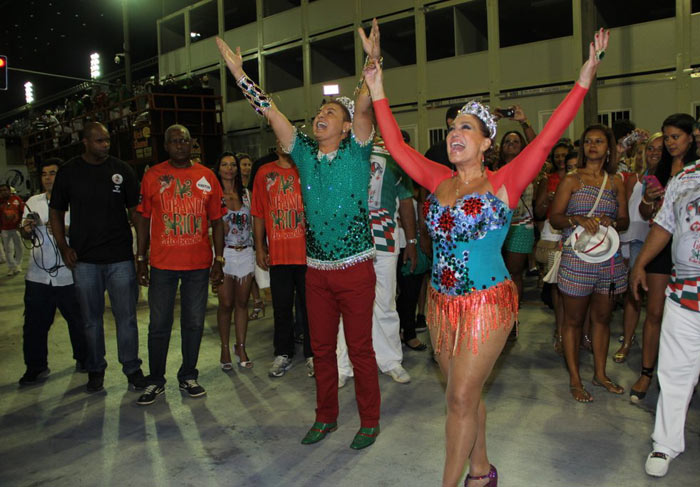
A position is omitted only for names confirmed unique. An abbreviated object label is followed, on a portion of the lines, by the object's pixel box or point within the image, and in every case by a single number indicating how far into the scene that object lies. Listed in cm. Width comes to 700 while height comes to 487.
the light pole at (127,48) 2262
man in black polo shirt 457
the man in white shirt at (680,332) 312
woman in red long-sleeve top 265
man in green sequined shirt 351
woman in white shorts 518
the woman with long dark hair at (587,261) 420
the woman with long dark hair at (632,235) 505
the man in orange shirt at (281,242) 494
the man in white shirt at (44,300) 505
